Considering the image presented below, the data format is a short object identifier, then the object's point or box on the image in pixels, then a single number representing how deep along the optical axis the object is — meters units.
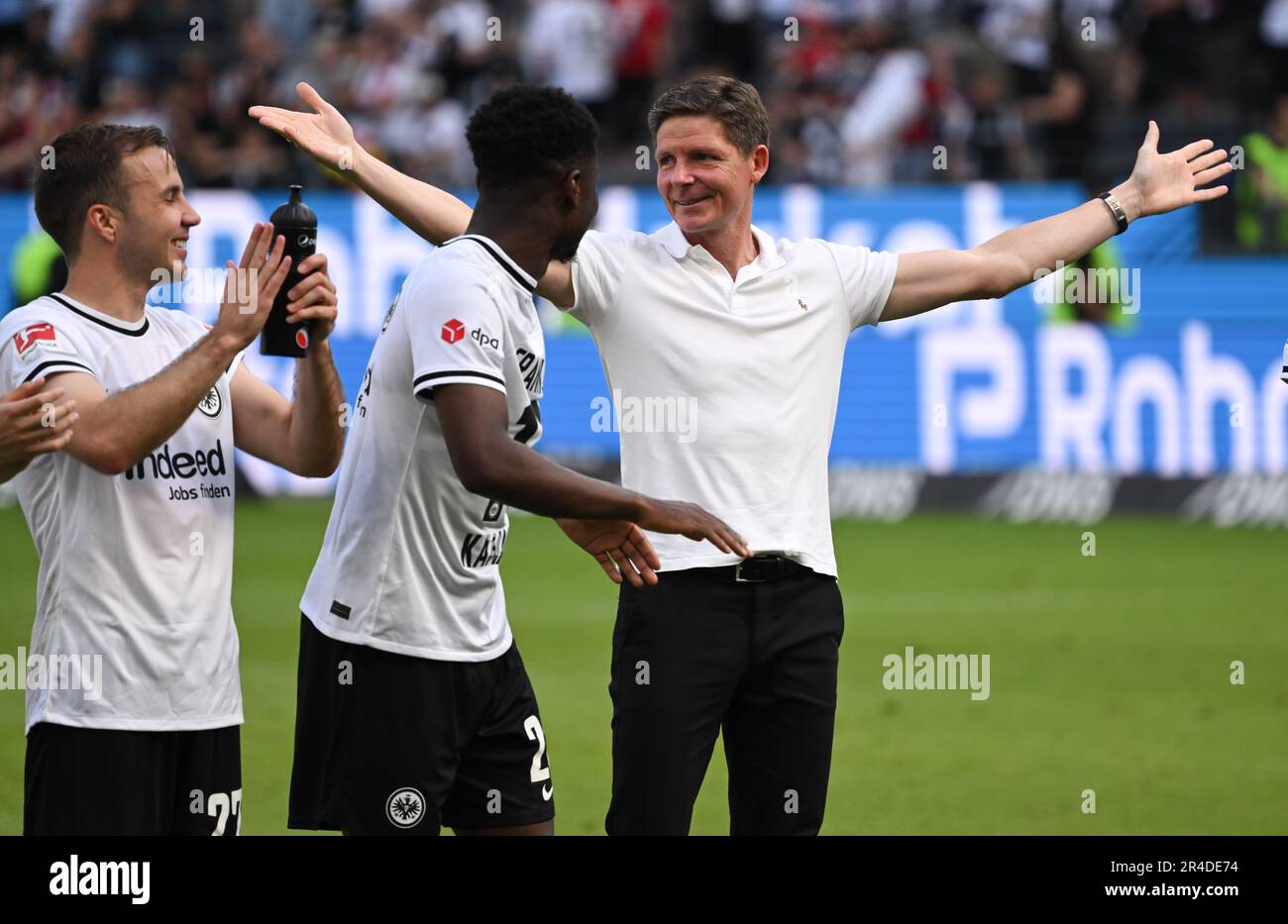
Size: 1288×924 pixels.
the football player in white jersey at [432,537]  8.82
